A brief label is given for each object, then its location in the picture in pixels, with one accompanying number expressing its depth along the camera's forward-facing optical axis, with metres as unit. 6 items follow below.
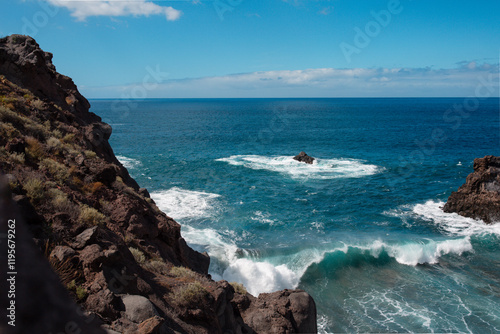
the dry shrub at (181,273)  11.49
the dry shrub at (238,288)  13.42
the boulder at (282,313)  11.59
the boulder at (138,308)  7.96
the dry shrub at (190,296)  9.60
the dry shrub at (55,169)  12.42
